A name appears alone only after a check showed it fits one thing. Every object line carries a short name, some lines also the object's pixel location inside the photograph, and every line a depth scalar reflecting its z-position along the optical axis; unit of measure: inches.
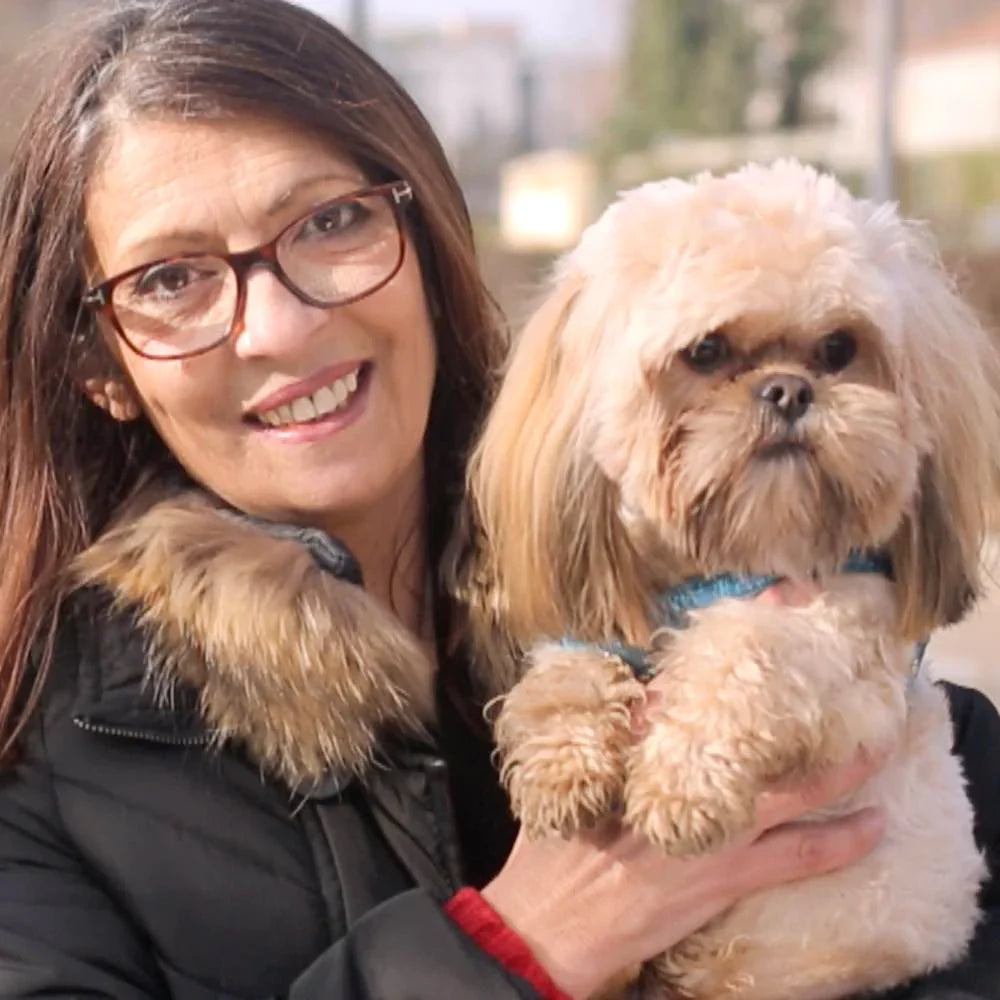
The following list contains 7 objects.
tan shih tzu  76.8
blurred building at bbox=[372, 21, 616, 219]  1419.8
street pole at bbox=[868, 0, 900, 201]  416.2
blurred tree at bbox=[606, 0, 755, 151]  1135.6
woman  77.6
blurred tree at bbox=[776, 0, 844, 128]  1111.6
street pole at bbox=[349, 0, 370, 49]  424.5
